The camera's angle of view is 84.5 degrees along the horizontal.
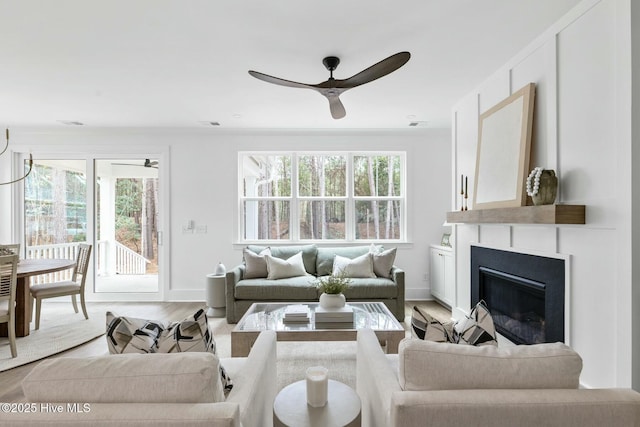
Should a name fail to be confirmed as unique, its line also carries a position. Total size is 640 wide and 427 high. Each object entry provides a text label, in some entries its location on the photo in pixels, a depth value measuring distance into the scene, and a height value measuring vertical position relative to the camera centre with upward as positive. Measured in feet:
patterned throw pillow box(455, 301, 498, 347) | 4.82 -1.67
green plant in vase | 10.03 -2.37
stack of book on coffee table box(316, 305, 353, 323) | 9.55 -2.87
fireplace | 8.01 -2.23
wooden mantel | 7.00 -0.11
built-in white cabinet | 14.98 -2.79
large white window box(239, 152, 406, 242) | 17.49 +0.72
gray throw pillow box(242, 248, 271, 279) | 14.35 -2.27
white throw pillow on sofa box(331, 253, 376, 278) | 14.24 -2.30
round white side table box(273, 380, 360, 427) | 4.48 -2.69
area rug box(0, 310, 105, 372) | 10.28 -4.26
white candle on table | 4.79 -2.43
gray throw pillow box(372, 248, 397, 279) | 14.39 -2.15
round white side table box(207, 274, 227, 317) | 14.26 -3.38
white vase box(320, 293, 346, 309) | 10.02 -2.58
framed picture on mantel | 8.62 +1.59
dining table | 11.72 -2.99
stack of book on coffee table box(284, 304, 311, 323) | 9.71 -2.90
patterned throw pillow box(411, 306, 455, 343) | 4.86 -1.66
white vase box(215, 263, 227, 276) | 14.73 -2.52
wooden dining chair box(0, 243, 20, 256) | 11.73 -1.40
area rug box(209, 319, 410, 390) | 8.89 -4.22
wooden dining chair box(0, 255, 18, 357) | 9.90 -2.36
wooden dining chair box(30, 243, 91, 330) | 12.46 -2.81
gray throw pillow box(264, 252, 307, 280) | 14.20 -2.35
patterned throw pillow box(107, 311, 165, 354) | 4.54 -1.64
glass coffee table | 8.61 -3.06
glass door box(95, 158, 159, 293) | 17.48 -0.22
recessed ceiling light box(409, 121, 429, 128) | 15.79 +3.96
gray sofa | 13.26 -3.07
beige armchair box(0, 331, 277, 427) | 3.29 -1.83
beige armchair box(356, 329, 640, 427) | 3.43 -1.85
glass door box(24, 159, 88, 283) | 17.06 +0.18
